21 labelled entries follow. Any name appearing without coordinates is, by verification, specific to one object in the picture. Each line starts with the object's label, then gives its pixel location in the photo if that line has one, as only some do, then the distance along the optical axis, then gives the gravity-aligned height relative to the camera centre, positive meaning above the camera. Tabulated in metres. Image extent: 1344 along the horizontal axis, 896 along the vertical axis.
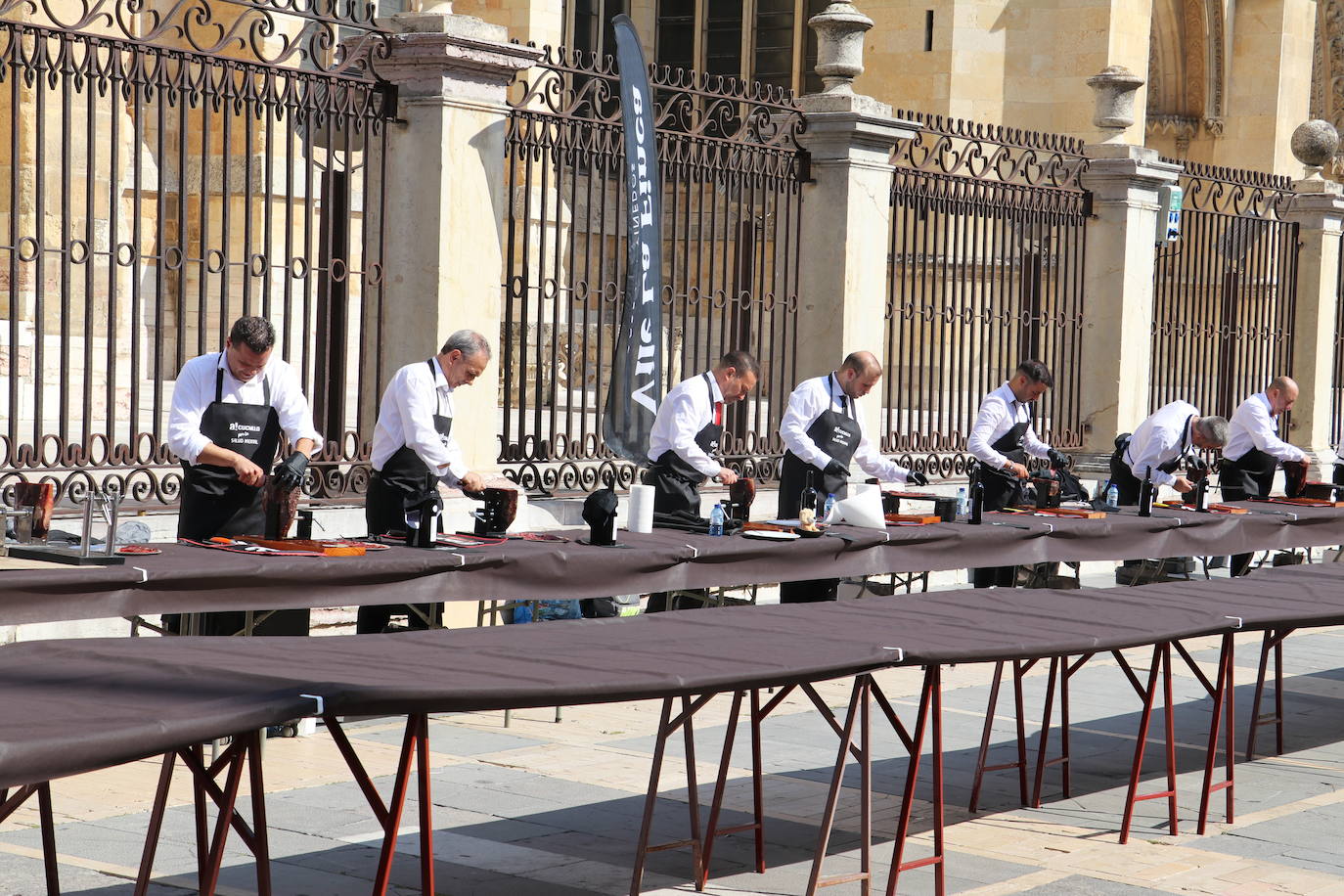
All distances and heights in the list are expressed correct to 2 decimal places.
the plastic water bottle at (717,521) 13.66 -1.27
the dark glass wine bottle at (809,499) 14.56 -1.25
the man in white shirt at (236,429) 12.43 -0.87
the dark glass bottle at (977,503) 15.29 -1.30
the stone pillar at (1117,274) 25.64 -0.25
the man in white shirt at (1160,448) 21.49 -1.42
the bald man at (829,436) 17.12 -1.14
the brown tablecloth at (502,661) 6.37 -1.12
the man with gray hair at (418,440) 13.50 -0.96
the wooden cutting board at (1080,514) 16.10 -1.43
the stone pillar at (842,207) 20.88 +0.19
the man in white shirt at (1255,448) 23.18 -1.51
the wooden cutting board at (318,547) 11.37 -1.21
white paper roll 13.75 -1.25
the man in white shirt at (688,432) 16.43 -1.08
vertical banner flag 17.16 -0.30
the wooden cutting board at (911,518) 15.16 -1.38
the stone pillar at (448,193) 16.45 +0.17
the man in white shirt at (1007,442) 19.14 -1.28
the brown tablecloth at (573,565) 10.02 -1.33
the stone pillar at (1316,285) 30.61 -0.35
